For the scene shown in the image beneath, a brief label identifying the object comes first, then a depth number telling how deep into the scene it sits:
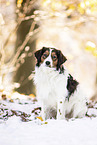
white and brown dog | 8.64
